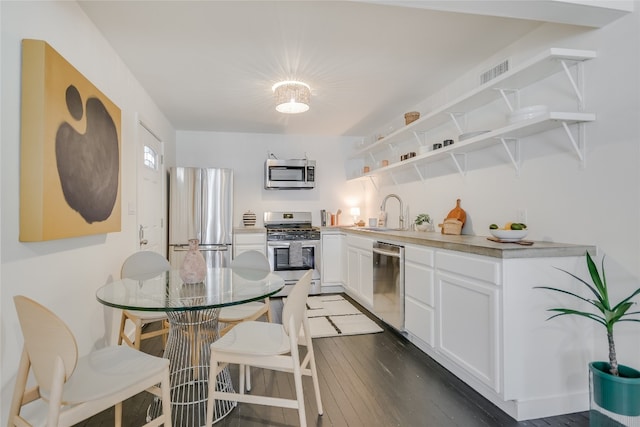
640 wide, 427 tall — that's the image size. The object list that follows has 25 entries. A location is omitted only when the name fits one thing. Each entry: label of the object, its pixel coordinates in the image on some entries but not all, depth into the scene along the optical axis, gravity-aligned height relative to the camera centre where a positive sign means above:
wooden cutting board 3.02 +0.04
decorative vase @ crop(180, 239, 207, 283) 2.01 -0.29
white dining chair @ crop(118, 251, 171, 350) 2.23 -0.40
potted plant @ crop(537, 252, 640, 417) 1.51 -0.76
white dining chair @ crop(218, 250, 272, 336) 2.22 -0.64
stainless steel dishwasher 2.95 -0.62
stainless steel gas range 4.61 -0.48
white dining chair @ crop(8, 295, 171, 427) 1.12 -0.64
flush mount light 3.08 +1.17
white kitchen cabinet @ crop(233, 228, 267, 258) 4.59 -0.30
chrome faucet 4.16 +0.11
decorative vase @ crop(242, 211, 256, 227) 5.04 +0.00
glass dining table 1.69 -0.57
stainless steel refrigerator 4.36 +0.08
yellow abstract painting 1.48 +0.35
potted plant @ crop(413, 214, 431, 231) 3.47 -0.04
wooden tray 2.05 -0.15
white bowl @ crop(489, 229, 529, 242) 2.11 -0.10
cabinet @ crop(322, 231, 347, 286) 4.72 -0.56
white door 3.25 +0.30
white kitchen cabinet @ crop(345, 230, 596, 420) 1.85 -0.67
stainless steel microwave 5.01 +0.68
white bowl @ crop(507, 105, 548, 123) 2.04 +0.66
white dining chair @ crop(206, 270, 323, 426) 1.58 -0.64
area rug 3.20 -1.08
